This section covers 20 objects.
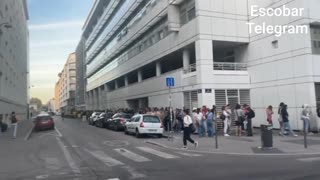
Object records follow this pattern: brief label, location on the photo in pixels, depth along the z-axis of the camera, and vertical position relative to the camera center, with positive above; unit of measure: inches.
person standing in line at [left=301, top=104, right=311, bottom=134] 539.5 -20.3
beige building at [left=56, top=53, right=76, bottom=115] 3606.6 +362.7
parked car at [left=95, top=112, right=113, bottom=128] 985.2 -41.1
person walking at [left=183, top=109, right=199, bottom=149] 467.0 -40.1
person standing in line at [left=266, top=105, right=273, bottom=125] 576.0 -21.9
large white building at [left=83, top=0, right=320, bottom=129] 651.4 +139.5
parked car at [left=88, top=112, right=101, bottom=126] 1151.8 -42.9
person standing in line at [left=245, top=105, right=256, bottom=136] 584.3 -29.7
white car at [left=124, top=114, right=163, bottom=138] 633.6 -43.3
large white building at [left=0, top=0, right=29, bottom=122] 1080.7 +236.3
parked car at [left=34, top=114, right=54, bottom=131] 948.9 -47.9
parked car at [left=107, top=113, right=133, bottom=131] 820.4 -40.7
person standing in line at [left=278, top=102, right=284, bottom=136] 575.0 -22.4
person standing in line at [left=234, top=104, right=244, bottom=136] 599.0 -32.2
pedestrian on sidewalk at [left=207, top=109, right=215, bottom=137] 604.1 -36.9
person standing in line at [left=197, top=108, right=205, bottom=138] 610.9 -39.8
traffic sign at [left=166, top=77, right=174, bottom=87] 542.4 +48.8
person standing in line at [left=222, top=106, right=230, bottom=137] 604.1 -25.6
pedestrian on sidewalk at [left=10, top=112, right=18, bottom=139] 710.1 -29.5
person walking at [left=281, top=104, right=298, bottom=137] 570.2 -26.4
